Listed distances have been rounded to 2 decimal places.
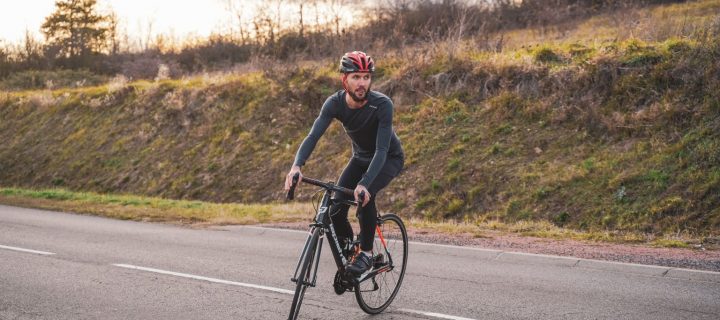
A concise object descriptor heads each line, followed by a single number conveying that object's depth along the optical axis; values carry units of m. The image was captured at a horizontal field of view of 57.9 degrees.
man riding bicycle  5.41
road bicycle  5.11
